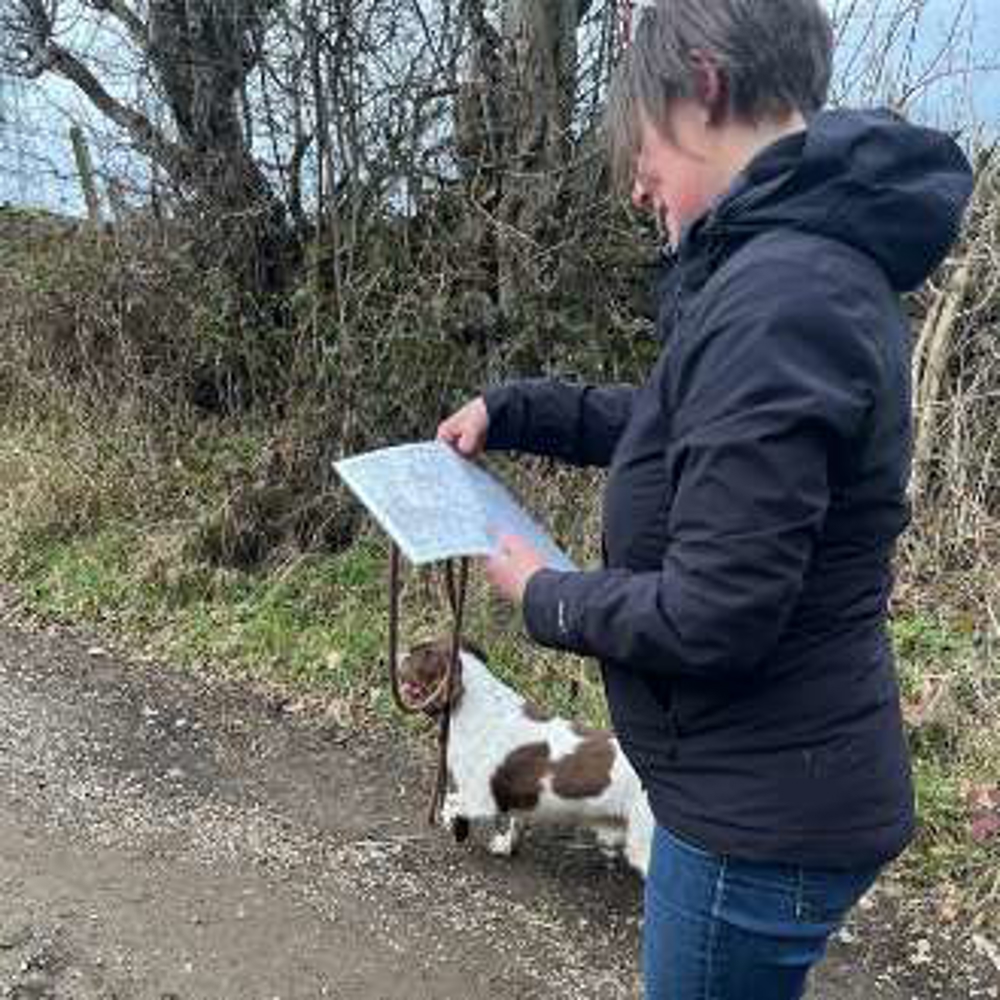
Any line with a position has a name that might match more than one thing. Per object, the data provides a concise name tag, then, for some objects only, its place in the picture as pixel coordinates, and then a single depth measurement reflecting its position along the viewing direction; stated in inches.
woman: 73.4
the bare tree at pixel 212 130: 297.0
